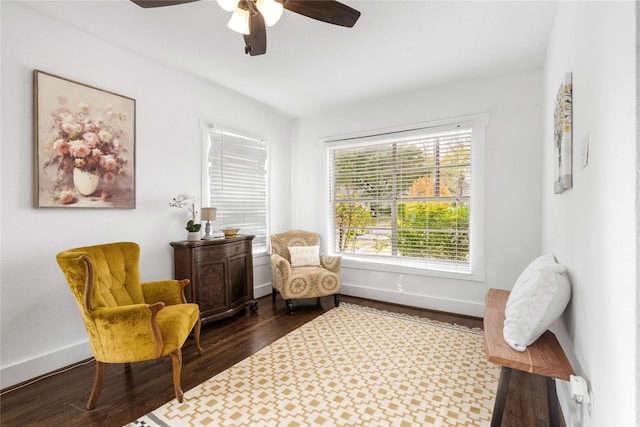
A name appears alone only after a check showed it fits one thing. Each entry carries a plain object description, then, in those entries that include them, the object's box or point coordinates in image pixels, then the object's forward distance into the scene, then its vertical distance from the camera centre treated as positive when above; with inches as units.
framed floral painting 95.3 +21.5
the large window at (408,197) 149.7 +7.6
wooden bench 56.7 -28.2
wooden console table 126.0 -27.6
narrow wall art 69.4 +18.6
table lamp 135.3 -3.6
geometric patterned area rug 74.9 -49.5
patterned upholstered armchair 150.6 -30.5
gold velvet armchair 78.0 -30.3
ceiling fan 67.8 +44.9
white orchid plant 131.4 +2.1
